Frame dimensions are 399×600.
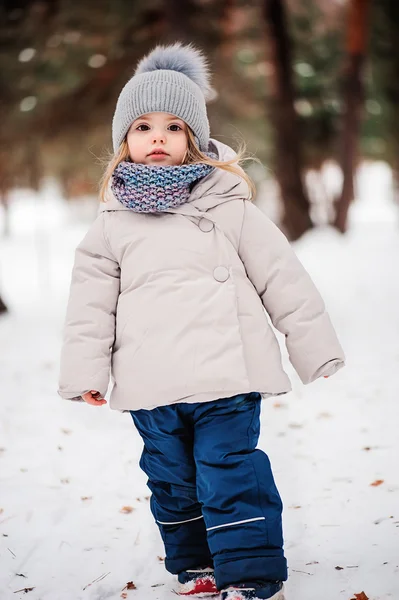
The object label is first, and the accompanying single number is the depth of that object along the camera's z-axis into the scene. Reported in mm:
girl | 2396
